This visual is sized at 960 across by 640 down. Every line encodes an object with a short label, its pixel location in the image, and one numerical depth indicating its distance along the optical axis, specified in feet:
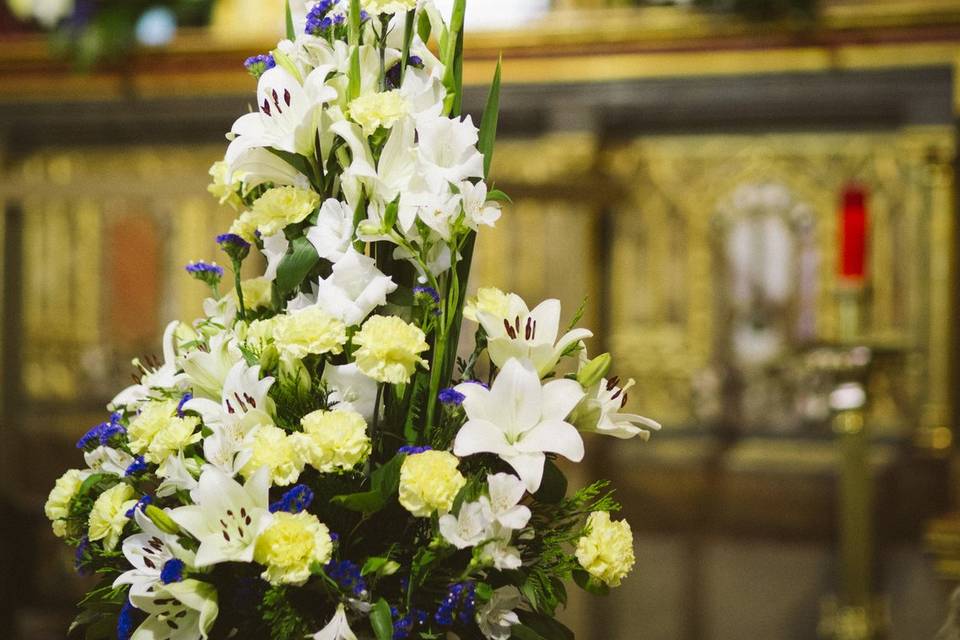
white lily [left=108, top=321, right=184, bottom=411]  8.44
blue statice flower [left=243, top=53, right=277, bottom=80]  8.35
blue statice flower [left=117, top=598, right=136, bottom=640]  7.98
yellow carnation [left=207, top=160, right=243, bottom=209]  8.38
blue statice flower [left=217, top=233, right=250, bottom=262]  8.27
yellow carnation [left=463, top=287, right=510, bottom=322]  8.03
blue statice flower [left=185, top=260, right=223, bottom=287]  8.40
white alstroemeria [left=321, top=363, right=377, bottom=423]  8.00
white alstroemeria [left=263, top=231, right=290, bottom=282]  8.24
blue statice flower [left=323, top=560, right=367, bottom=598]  7.70
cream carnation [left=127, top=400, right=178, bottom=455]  8.06
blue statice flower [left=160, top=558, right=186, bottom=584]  7.75
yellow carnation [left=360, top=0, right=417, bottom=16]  8.00
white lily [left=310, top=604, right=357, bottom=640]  7.65
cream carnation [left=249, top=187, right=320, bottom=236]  8.02
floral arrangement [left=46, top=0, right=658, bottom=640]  7.75
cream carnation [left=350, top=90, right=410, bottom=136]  7.90
